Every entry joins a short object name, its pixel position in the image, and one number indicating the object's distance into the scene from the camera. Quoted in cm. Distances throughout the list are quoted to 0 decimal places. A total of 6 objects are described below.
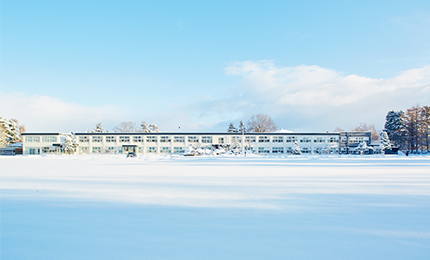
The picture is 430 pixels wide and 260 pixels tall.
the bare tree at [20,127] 7581
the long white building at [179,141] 6056
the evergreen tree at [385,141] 5291
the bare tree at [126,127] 8156
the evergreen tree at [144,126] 8650
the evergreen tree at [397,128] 6212
